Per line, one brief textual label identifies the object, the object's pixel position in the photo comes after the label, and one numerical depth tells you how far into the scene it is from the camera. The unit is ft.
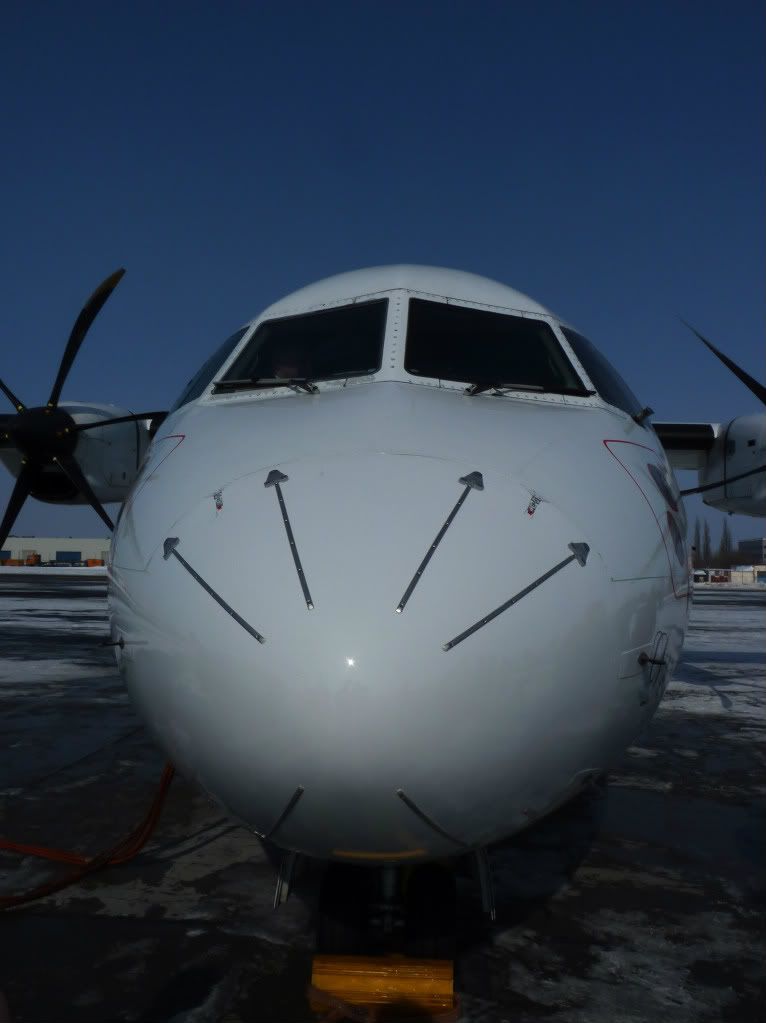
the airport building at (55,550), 336.49
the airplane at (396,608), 7.37
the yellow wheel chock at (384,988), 10.19
